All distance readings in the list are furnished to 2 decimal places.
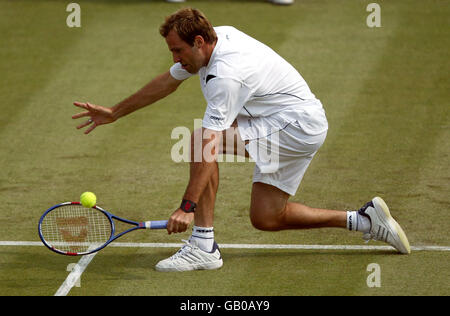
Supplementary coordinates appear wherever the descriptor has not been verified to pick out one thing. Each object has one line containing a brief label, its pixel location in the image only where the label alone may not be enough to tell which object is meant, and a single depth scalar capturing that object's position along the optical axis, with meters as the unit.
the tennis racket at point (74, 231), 13.47
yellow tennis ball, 12.44
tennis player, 11.94
